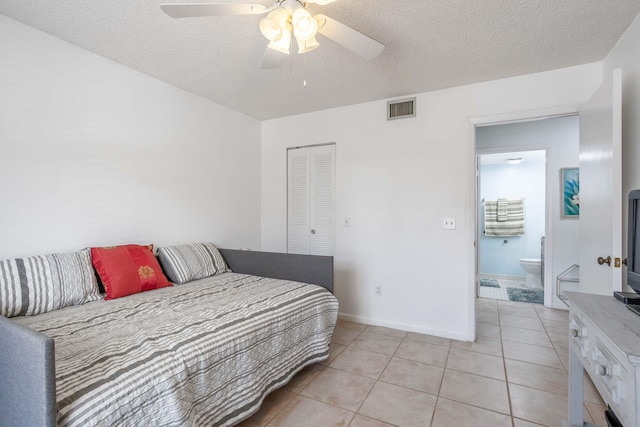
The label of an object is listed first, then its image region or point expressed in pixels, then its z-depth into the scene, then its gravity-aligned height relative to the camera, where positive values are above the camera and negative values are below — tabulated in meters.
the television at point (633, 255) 1.30 -0.21
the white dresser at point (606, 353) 0.91 -0.52
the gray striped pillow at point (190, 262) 2.55 -0.47
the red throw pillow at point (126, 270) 2.09 -0.44
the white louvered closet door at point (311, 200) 3.61 +0.11
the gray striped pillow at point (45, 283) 1.68 -0.44
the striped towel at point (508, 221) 5.70 -0.24
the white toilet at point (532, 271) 4.92 -1.03
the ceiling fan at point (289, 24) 1.43 +0.94
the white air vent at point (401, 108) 3.09 +1.03
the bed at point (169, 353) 0.99 -0.62
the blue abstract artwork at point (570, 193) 3.79 +0.19
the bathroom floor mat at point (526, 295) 4.26 -1.29
